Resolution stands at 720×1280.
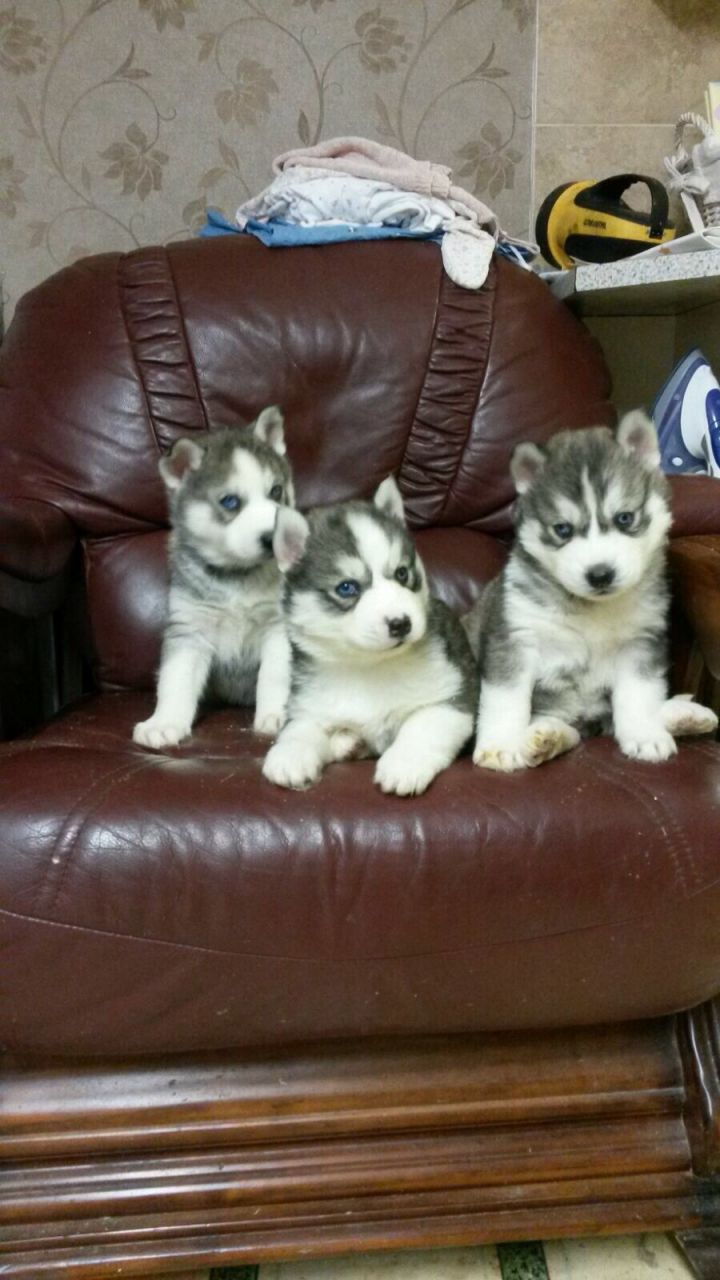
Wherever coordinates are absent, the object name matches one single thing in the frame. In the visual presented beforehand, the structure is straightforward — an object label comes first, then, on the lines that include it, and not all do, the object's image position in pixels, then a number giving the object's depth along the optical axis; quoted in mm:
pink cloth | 2334
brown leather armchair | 1276
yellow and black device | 2359
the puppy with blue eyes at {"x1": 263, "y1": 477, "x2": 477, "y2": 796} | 1536
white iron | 2262
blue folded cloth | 2289
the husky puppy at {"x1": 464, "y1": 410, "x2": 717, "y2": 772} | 1527
